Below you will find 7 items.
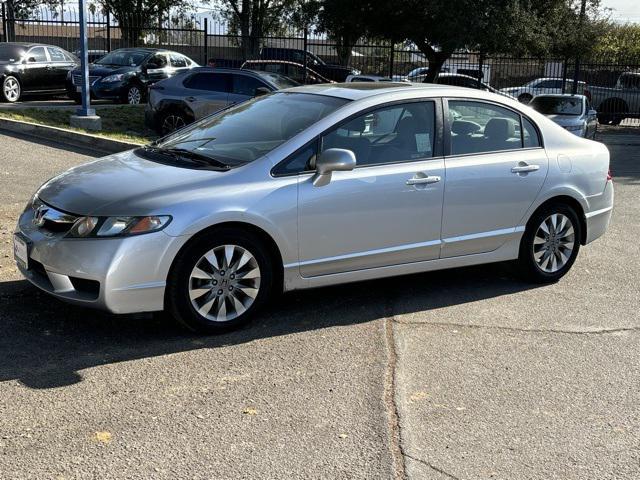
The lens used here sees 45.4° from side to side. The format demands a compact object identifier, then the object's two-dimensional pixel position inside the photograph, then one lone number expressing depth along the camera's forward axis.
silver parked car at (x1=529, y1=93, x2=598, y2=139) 16.83
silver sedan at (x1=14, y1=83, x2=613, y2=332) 4.75
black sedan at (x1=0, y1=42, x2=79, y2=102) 18.83
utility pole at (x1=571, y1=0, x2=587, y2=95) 25.77
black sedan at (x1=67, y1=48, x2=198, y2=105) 19.31
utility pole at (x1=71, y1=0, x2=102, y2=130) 13.77
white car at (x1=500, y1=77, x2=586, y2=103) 27.47
